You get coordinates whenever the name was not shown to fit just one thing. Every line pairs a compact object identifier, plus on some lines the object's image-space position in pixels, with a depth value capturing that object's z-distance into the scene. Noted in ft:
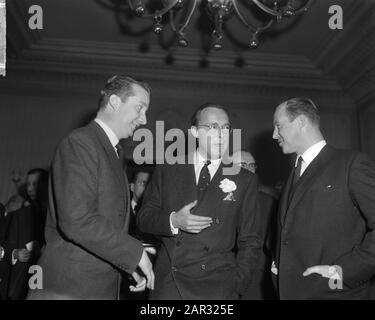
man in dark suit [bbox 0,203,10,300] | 13.98
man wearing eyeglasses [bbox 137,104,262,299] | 7.28
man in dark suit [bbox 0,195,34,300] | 13.66
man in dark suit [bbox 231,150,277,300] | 10.25
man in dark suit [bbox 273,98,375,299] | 7.02
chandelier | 10.50
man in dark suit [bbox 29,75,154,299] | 6.07
